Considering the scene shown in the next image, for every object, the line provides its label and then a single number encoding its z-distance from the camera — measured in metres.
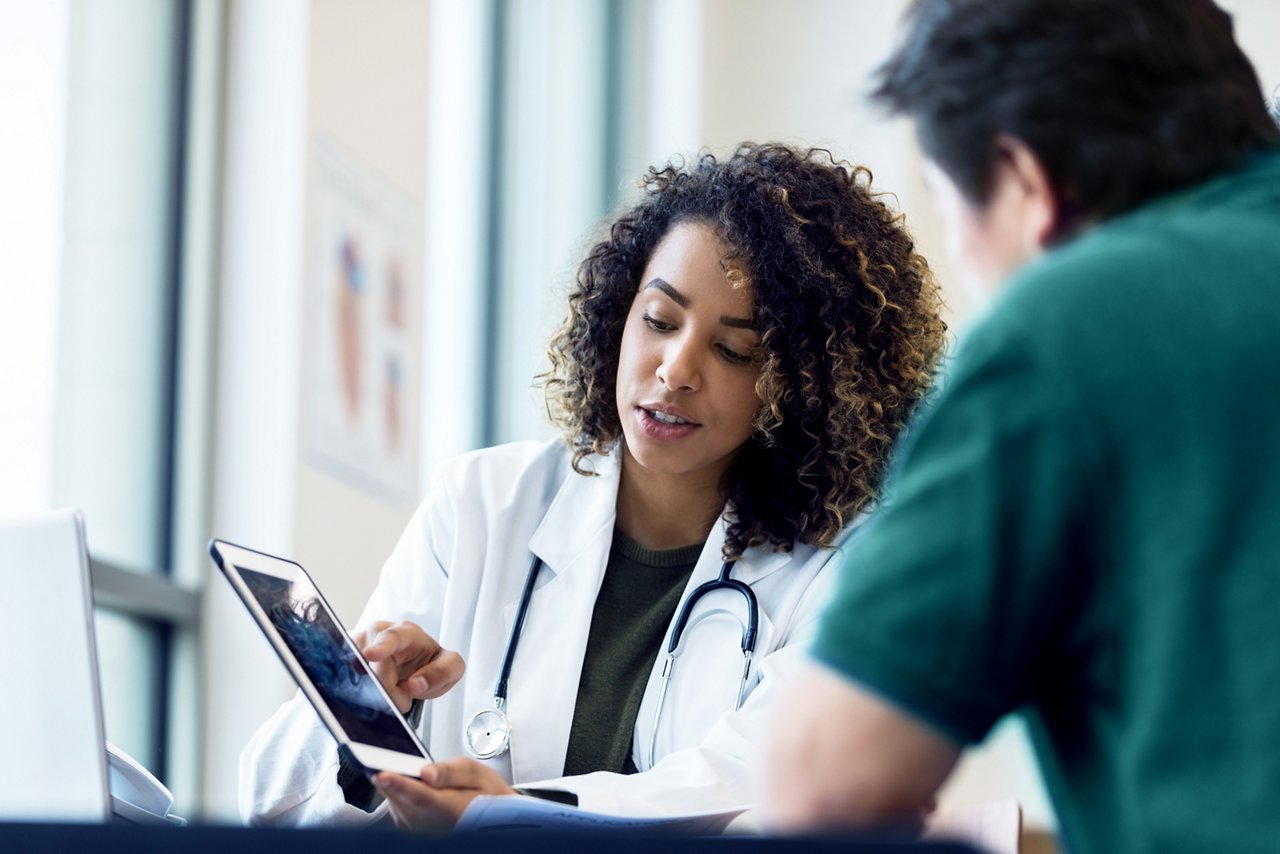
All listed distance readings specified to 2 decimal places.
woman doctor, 3.04
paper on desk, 2.53
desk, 1.64
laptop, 2.43
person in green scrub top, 1.80
